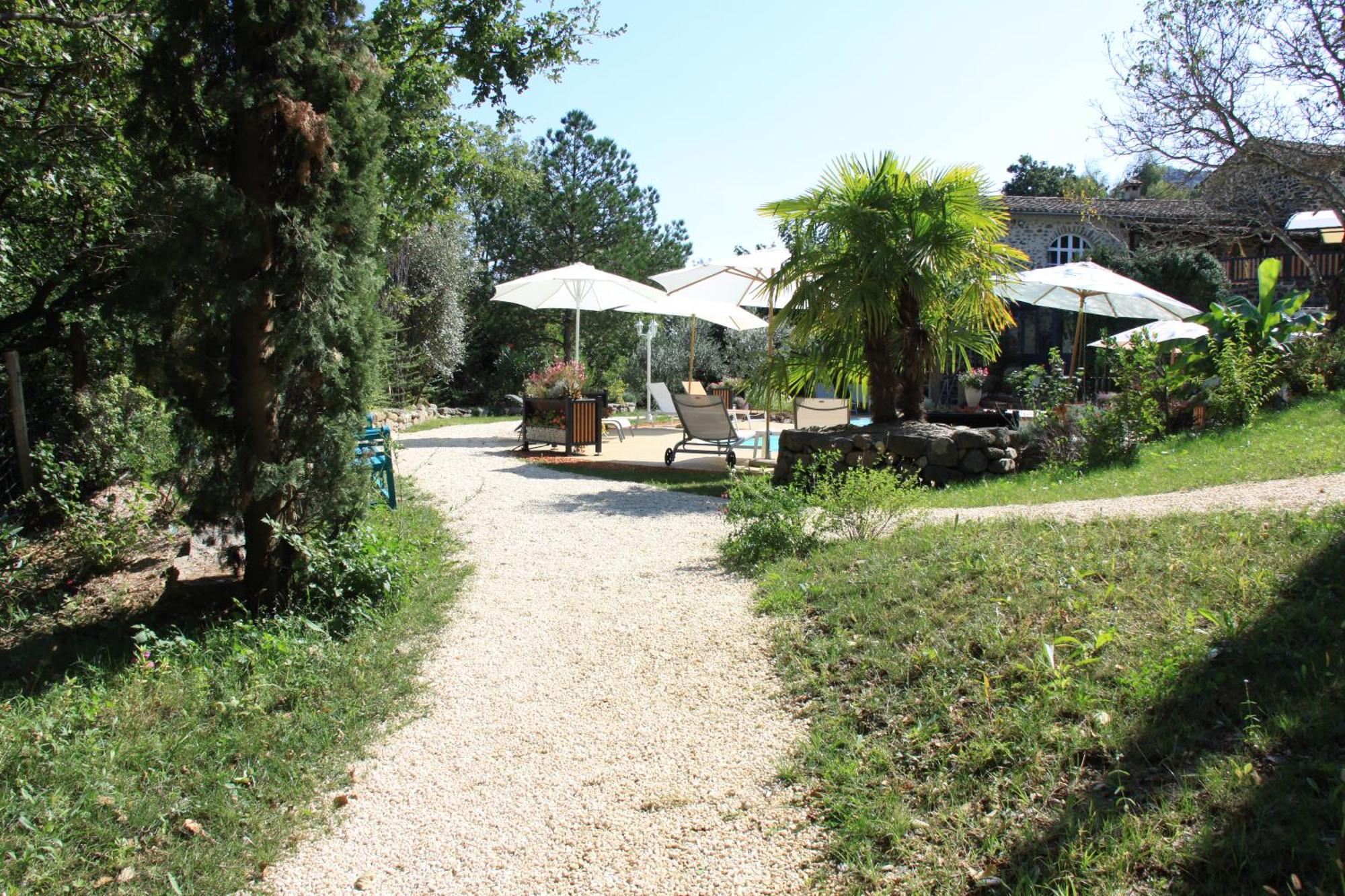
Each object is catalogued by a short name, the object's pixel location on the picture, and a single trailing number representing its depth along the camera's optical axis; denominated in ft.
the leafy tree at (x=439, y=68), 26.89
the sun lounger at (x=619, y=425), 47.50
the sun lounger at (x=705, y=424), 34.45
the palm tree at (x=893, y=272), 27.96
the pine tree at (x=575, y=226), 81.10
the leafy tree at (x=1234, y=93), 43.32
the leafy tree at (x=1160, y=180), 51.78
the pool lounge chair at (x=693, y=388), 52.44
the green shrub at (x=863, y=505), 18.52
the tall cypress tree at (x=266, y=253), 15.83
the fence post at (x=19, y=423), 24.65
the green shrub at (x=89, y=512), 22.84
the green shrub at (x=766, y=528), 18.93
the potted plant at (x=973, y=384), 58.65
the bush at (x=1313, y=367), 34.47
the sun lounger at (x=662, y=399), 49.14
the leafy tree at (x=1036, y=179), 134.92
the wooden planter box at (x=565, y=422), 39.63
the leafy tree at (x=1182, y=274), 64.39
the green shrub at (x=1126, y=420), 27.78
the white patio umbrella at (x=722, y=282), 37.01
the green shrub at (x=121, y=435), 27.50
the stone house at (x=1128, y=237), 58.65
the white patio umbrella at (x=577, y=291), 45.62
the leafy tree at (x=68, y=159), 19.89
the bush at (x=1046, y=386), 33.78
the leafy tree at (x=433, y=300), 65.57
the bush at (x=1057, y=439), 28.68
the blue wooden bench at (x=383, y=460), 21.80
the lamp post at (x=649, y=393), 53.78
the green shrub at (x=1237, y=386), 31.14
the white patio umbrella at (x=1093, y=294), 43.96
